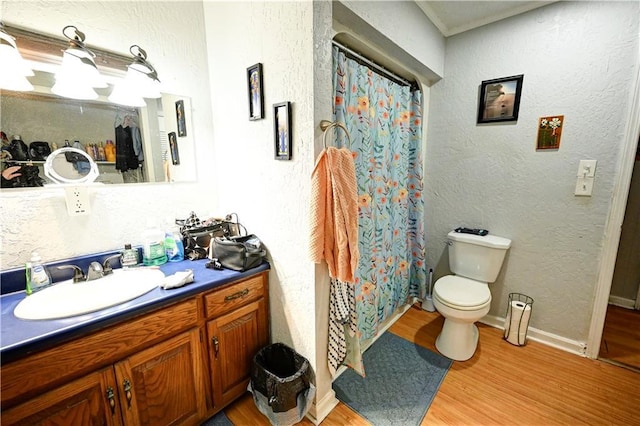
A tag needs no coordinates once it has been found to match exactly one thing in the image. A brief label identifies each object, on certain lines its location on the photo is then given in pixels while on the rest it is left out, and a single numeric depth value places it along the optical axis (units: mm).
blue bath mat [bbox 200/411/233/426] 1299
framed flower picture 1714
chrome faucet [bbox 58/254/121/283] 1139
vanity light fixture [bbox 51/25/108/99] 1119
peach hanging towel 1109
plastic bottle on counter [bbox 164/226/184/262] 1413
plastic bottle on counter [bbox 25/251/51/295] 1058
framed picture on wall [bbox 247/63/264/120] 1292
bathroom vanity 781
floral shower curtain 1455
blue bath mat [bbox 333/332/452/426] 1367
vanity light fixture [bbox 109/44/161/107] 1298
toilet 1666
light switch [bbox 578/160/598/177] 1624
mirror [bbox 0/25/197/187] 1083
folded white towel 1079
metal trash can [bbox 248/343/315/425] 1198
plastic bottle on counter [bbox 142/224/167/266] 1343
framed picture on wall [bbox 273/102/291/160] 1189
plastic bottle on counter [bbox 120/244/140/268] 1299
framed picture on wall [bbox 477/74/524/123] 1830
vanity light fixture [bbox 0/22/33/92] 995
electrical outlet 1176
